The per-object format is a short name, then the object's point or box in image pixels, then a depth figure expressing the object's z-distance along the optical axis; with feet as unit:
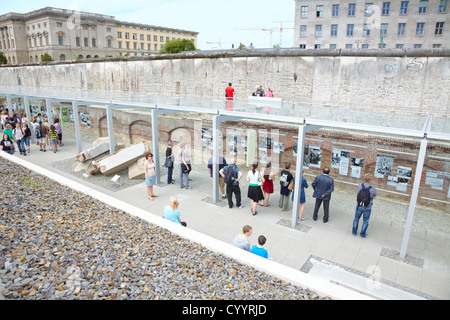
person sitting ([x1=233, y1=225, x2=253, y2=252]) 17.08
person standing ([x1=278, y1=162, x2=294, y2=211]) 27.12
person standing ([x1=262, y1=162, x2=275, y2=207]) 28.87
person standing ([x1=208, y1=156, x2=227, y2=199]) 30.94
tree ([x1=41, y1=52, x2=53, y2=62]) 171.82
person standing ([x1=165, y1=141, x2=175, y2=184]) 33.53
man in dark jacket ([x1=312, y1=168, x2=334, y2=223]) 24.85
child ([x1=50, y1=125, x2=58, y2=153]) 47.32
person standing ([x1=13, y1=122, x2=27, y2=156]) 43.93
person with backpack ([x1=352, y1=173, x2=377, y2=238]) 22.38
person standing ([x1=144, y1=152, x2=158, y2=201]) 30.04
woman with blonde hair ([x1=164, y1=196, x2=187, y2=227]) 20.42
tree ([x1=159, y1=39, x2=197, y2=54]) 185.06
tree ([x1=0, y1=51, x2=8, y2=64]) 205.36
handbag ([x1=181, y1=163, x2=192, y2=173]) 33.11
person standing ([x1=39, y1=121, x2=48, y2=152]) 47.85
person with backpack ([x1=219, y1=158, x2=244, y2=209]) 27.81
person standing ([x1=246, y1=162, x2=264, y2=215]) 26.58
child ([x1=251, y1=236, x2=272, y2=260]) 16.58
